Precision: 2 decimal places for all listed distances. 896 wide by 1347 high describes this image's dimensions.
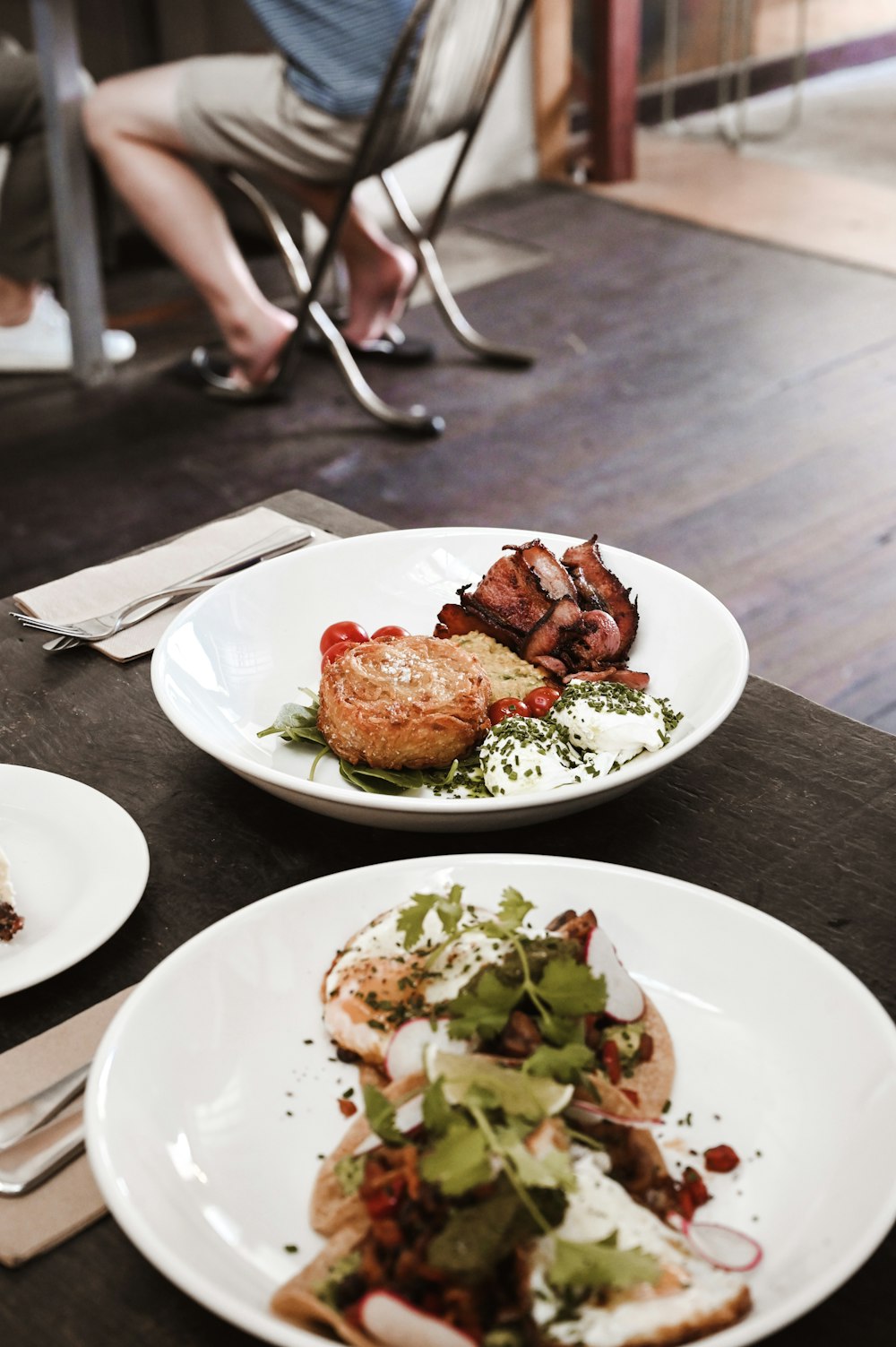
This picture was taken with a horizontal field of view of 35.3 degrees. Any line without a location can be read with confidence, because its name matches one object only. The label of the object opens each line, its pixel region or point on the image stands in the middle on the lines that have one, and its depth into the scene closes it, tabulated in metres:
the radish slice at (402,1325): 0.54
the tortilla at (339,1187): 0.64
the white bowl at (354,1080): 0.63
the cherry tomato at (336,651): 1.11
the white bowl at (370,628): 0.90
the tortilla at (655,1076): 0.72
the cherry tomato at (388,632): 1.13
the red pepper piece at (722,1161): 0.69
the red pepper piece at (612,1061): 0.72
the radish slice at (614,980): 0.73
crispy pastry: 0.98
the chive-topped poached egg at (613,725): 0.97
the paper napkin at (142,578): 1.24
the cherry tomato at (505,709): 1.06
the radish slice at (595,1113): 0.66
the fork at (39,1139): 0.71
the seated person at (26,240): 3.46
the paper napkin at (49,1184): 0.68
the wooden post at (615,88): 4.40
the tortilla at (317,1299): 0.57
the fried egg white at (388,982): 0.74
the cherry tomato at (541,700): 1.07
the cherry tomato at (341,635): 1.16
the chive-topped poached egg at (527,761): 0.95
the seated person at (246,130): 2.78
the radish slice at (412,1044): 0.70
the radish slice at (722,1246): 0.62
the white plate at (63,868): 0.85
